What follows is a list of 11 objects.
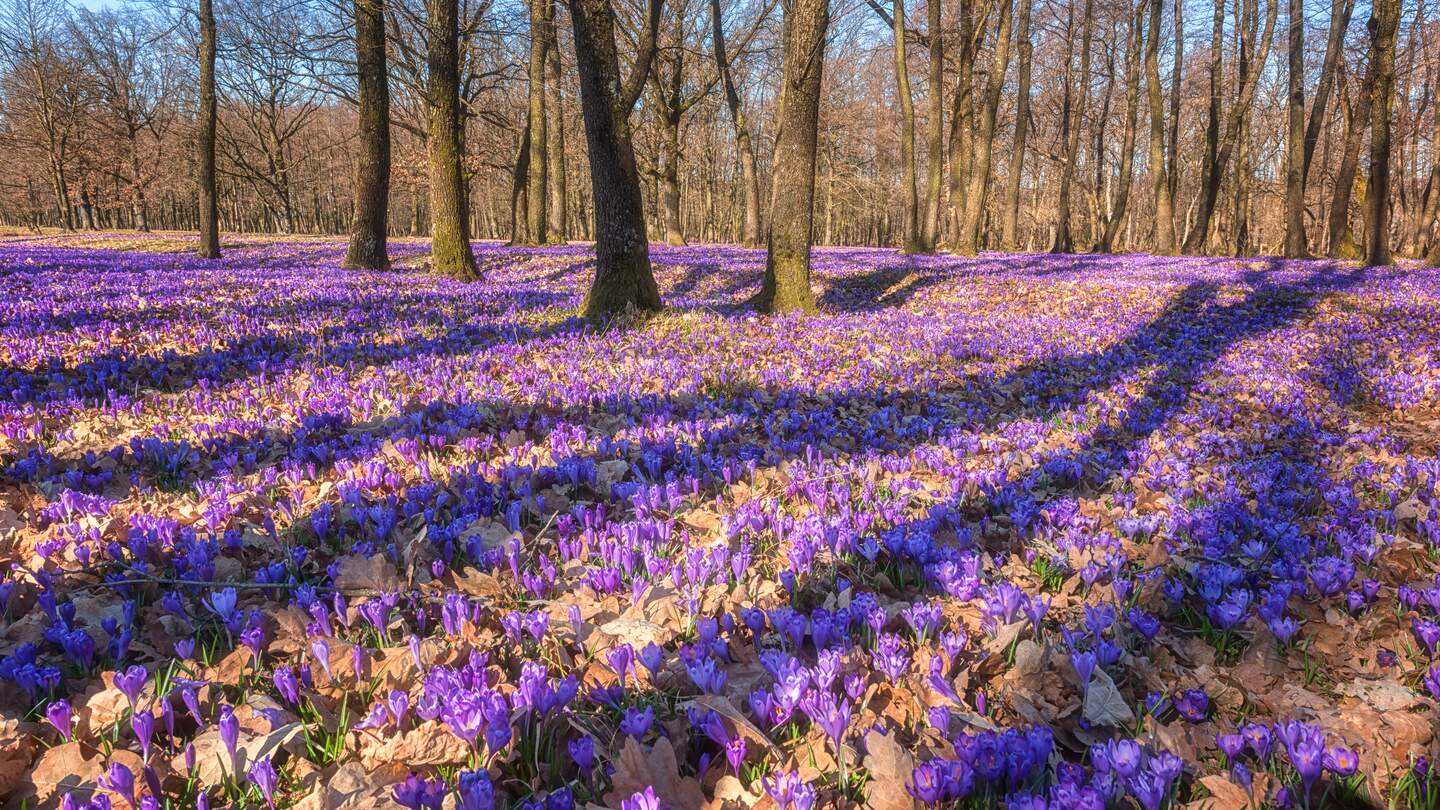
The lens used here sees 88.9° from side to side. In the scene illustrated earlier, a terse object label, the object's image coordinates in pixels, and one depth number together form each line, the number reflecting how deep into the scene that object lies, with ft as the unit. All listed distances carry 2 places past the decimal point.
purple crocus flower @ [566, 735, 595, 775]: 5.46
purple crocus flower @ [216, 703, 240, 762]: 5.46
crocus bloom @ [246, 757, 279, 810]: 5.24
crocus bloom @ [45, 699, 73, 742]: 5.51
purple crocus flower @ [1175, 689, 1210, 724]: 6.54
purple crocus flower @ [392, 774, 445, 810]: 4.98
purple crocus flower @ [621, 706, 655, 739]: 5.84
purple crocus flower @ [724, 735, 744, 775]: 5.55
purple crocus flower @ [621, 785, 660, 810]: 4.58
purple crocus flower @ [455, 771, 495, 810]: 4.96
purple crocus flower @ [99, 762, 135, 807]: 5.00
